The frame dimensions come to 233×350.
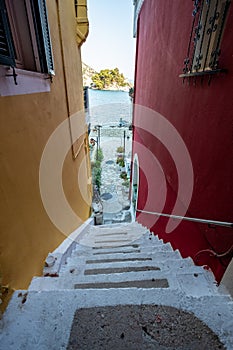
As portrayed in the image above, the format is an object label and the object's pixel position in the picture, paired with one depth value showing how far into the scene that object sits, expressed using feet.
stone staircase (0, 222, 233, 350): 2.43
